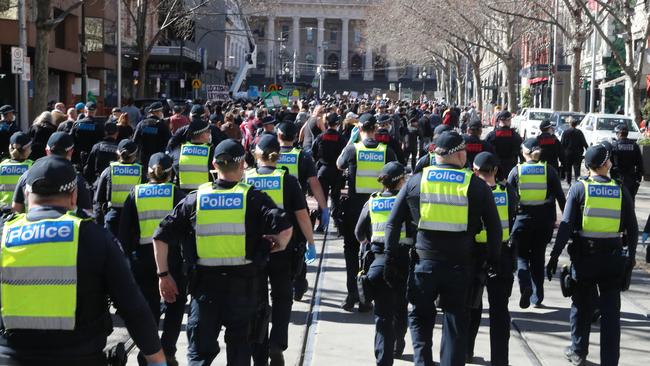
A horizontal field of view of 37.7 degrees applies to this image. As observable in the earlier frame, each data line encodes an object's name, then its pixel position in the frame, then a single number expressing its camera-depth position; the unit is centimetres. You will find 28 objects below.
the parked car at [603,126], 2771
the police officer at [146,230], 745
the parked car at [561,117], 3175
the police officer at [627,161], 1501
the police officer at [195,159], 1033
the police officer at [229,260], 578
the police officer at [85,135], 1444
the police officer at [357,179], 981
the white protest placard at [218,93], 3653
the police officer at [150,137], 1408
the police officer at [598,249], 744
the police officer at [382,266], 719
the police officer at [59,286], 426
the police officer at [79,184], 771
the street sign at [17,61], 2117
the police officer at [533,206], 969
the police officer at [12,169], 930
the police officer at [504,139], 1470
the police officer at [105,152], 1140
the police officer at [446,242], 643
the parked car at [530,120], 3372
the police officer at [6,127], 1430
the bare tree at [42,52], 2242
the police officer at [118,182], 887
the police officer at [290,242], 734
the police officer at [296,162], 912
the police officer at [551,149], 1552
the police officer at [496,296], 739
